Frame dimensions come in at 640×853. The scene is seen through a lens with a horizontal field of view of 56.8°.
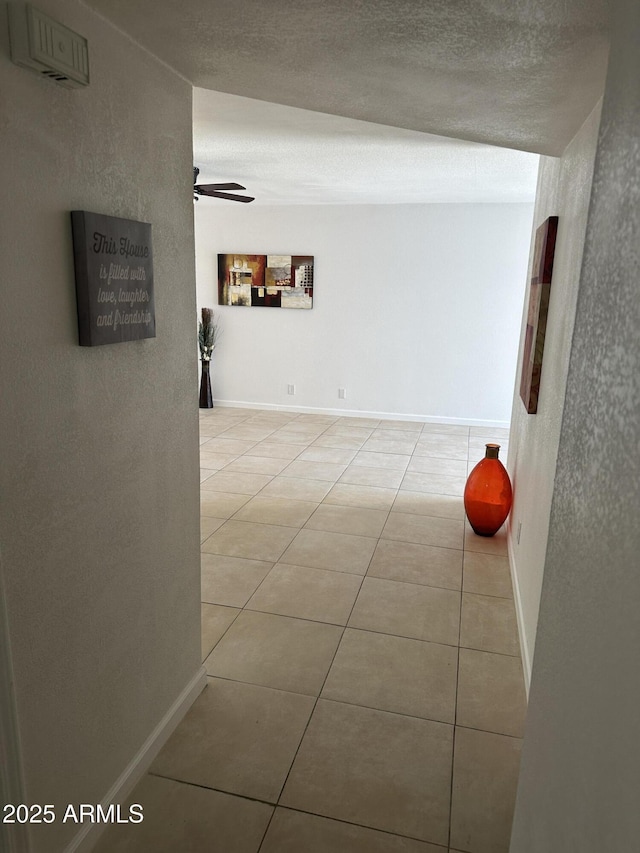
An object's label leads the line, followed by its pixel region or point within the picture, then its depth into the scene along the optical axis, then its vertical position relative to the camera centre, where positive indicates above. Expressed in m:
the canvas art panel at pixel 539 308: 2.73 -0.05
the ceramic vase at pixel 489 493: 3.86 -1.26
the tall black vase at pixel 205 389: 7.67 -1.30
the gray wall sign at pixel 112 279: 1.46 +0.02
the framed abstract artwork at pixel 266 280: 7.33 +0.11
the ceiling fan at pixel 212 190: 4.51 +0.74
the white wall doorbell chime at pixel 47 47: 1.20 +0.49
